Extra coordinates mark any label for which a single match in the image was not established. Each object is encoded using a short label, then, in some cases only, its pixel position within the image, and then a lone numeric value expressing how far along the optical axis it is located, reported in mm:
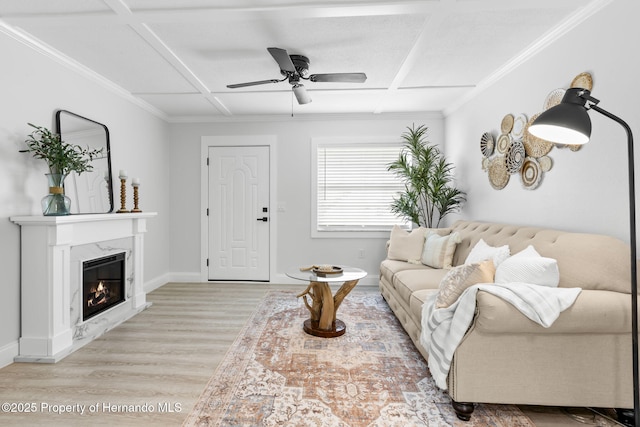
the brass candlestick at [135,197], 3555
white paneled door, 4711
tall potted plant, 3982
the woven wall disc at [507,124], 2994
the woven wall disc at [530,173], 2669
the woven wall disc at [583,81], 2131
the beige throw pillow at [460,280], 1891
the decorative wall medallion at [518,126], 2816
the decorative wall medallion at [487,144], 3321
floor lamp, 1394
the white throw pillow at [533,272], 1913
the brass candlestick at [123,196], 3399
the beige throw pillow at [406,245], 3537
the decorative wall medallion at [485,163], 3426
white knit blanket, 1595
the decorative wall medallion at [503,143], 3035
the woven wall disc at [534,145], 2568
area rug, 1728
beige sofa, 1613
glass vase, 2518
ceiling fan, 2446
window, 4637
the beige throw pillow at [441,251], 3186
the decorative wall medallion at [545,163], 2543
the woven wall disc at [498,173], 3111
